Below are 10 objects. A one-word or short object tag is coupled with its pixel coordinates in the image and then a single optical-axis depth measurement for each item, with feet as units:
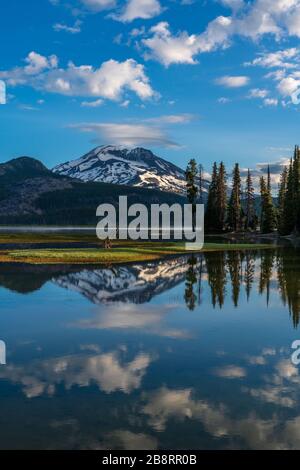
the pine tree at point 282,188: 487.20
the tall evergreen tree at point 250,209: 495.41
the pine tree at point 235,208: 464.65
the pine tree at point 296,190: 366.43
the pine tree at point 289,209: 380.84
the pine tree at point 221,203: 467.11
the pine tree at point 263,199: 456.94
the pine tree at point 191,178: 443.73
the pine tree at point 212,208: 470.80
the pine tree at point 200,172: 497.58
